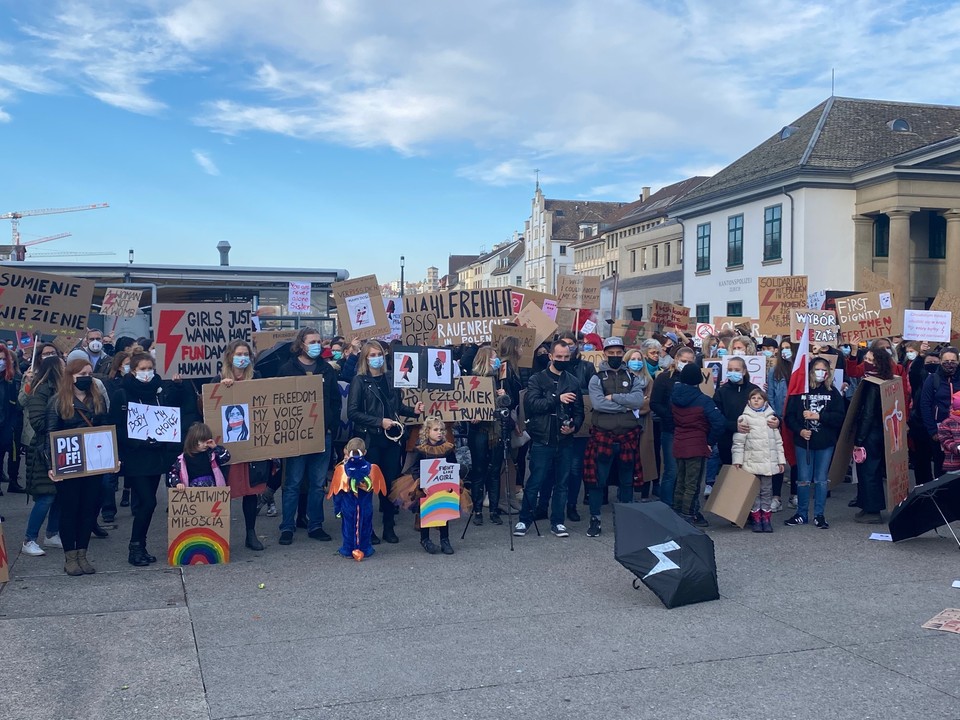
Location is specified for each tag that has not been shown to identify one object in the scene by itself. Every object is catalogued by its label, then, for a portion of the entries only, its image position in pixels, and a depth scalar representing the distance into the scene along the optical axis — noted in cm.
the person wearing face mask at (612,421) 947
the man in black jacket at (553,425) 922
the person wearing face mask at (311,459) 912
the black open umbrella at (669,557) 692
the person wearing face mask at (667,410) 1000
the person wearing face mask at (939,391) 1048
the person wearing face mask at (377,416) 895
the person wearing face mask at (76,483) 781
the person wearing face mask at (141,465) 813
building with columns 3625
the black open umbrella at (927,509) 834
